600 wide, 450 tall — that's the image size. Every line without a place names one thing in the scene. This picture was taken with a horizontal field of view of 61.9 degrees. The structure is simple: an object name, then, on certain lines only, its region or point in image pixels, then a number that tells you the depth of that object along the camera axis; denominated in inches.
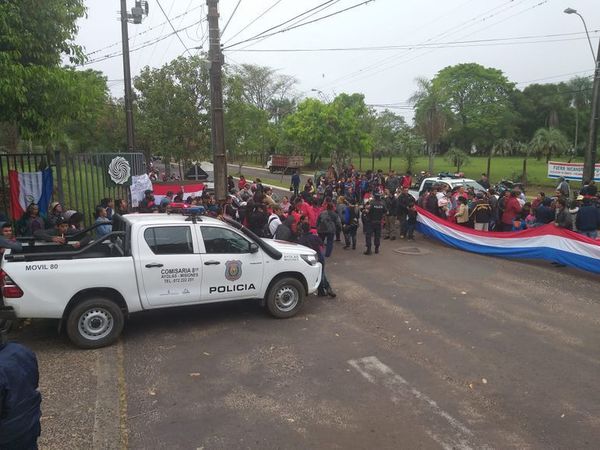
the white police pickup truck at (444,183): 692.1
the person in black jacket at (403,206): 595.8
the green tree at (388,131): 1705.8
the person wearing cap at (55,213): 417.7
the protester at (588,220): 455.2
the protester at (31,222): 383.9
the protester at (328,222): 487.5
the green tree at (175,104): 844.0
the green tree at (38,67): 330.3
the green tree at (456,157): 1481.2
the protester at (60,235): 321.4
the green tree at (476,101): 2327.8
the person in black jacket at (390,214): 608.7
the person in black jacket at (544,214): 493.0
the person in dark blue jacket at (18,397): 117.7
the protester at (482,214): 554.9
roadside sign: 1045.2
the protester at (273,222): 445.1
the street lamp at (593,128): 672.8
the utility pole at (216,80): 463.2
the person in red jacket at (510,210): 546.9
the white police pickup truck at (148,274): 257.8
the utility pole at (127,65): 693.9
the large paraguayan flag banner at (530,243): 426.9
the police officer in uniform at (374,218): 514.3
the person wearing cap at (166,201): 487.8
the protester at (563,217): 448.5
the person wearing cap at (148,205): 518.9
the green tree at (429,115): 1523.1
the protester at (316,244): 374.0
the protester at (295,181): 972.9
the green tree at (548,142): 1430.9
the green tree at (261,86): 2546.8
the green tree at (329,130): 1672.0
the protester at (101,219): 374.9
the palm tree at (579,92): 2586.1
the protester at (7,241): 295.7
